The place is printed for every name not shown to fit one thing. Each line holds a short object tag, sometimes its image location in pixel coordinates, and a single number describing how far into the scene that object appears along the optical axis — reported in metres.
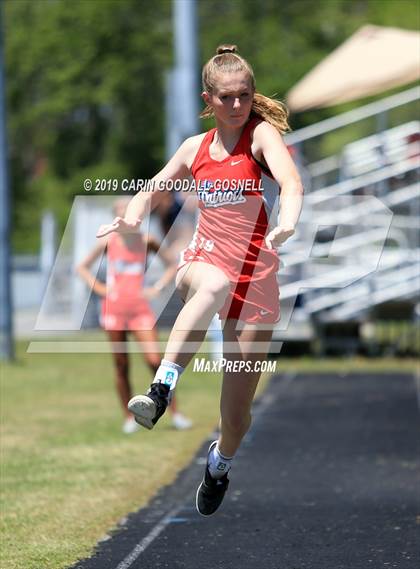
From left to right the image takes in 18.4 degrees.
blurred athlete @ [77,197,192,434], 11.59
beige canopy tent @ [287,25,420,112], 15.73
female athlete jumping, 6.14
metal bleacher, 19.05
